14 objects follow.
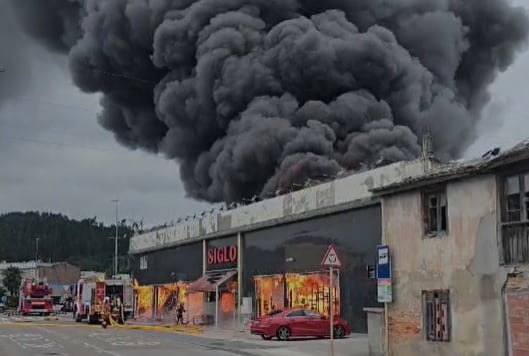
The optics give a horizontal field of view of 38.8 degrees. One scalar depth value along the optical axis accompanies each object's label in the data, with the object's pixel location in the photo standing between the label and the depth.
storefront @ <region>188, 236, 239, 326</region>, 32.84
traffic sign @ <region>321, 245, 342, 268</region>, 14.98
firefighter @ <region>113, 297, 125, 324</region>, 36.12
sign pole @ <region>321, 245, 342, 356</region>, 14.98
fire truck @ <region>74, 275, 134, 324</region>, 37.00
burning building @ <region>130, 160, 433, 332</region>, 25.03
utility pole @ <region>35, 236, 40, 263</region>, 137.27
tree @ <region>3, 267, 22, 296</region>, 97.19
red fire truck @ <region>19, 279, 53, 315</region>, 47.66
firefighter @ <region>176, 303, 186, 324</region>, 35.92
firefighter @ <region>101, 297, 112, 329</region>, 33.89
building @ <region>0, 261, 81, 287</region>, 114.19
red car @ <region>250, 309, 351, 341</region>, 23.02
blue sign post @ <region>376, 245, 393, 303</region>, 15.50
